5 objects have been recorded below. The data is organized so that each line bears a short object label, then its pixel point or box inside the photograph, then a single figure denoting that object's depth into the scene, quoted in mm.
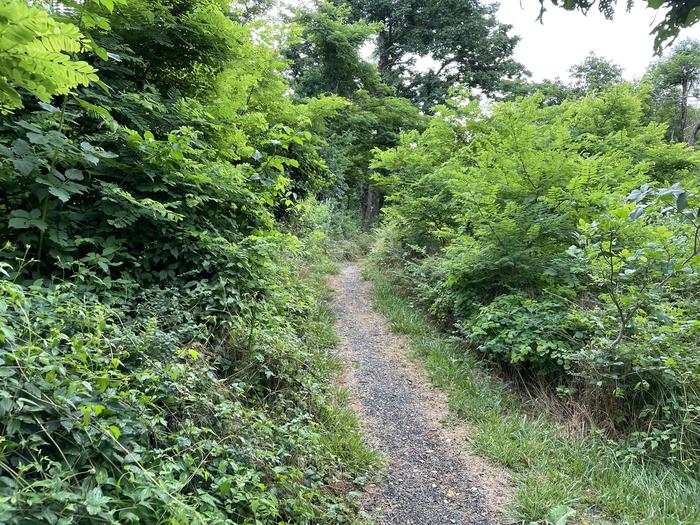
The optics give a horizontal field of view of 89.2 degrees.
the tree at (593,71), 24828
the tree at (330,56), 13281
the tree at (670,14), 1266
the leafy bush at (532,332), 4074
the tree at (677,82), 18656
